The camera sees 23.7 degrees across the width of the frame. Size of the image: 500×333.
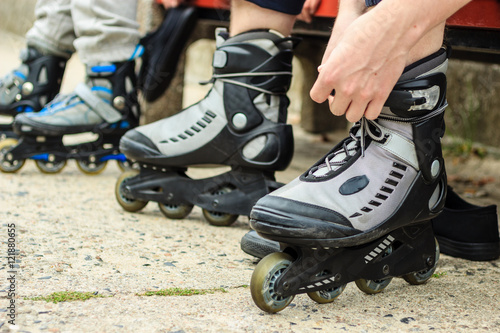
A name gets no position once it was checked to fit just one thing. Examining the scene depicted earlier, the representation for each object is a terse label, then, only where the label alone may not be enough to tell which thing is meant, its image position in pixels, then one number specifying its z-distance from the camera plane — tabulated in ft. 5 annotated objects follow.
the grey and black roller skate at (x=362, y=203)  5.99
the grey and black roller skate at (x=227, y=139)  7.22
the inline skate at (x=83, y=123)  8.36
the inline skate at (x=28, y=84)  8.80
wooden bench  6.98
